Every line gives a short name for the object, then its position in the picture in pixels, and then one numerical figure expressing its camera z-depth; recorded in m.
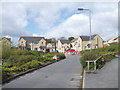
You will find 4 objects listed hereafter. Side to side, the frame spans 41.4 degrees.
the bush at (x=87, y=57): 12.76
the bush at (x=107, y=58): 16.57
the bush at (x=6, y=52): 19.23
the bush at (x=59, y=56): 27.45
